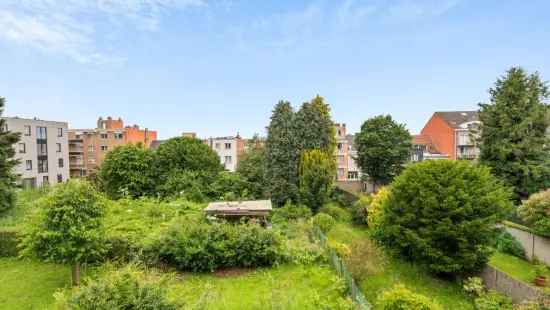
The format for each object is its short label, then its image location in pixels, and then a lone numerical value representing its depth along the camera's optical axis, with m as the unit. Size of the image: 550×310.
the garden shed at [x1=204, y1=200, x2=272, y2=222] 15.50
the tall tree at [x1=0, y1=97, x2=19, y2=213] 18.38
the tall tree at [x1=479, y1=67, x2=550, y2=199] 18.69
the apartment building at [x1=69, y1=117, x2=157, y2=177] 46.81
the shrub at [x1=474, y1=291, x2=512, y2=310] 9.87
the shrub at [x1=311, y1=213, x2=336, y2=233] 16.78
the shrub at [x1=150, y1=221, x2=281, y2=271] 11.24
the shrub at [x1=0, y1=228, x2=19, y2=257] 13.45
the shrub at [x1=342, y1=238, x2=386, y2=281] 10.80
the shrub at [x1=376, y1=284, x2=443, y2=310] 7.26
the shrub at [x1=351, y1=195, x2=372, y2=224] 20.91
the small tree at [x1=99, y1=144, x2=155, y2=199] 24.78
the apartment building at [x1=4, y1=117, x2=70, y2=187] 34.69
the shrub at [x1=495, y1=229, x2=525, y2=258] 14.02
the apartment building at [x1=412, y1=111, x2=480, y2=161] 37.12
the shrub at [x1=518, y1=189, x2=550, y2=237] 12.70
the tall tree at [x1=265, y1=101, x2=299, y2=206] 22.02
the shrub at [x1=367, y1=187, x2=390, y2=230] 15.83
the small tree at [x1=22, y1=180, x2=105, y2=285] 9.27
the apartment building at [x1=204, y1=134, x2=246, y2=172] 49.62
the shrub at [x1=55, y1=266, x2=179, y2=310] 4.57
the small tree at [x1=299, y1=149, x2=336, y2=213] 20.77
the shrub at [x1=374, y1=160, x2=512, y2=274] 11.11
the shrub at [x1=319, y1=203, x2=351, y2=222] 21.02
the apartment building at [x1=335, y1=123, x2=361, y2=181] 43.22
